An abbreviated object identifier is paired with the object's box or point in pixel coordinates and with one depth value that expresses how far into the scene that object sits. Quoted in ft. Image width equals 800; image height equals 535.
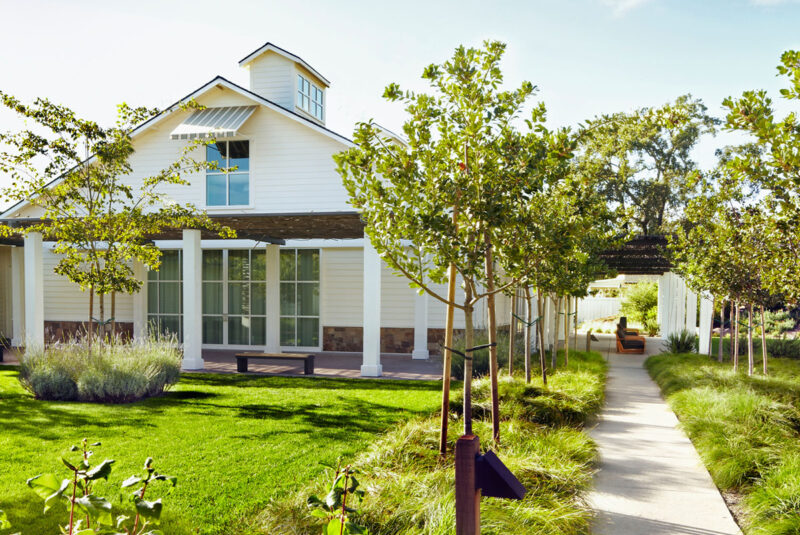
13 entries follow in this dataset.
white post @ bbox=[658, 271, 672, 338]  70.33
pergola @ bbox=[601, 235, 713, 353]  47.89
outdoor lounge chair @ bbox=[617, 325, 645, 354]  59.11
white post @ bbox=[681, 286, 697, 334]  57.60
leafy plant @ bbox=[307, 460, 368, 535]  6.66
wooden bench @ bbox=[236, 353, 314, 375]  41.45
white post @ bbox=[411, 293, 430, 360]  51.47
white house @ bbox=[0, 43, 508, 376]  42.60
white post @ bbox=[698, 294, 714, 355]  48.39
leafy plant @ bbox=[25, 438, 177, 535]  5.51
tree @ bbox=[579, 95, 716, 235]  97.30
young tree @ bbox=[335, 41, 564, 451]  17.24
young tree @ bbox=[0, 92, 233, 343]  32.65
